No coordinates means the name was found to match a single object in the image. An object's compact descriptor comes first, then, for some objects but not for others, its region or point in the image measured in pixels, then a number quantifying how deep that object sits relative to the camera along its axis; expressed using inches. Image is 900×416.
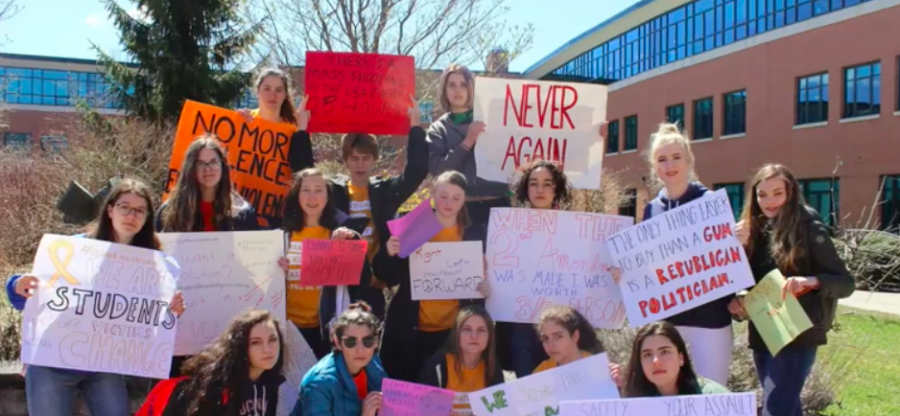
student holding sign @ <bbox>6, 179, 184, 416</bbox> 150.4
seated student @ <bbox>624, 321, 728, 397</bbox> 149.4
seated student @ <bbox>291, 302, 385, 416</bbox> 158.1
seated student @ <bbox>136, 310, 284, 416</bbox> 155.0
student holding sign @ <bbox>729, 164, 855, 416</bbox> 160.4
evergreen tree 762.8
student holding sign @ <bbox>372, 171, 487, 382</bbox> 185.3
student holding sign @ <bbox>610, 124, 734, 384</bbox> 168.6
